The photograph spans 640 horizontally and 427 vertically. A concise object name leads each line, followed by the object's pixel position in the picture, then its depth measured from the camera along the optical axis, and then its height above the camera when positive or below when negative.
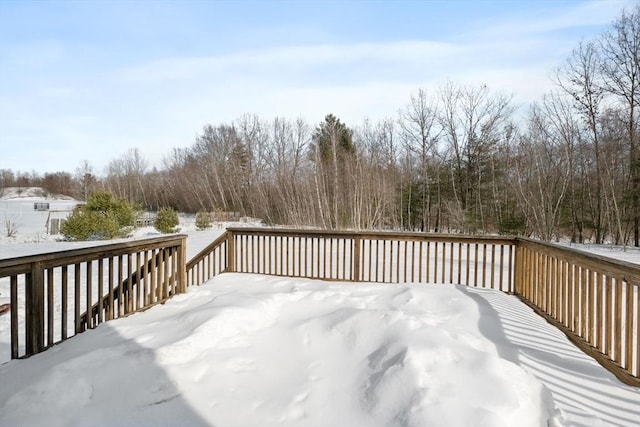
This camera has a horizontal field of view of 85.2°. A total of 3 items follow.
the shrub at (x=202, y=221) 16.02 -0.47
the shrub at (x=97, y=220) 11.30 -0.31
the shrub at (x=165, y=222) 14.24 -0.46
